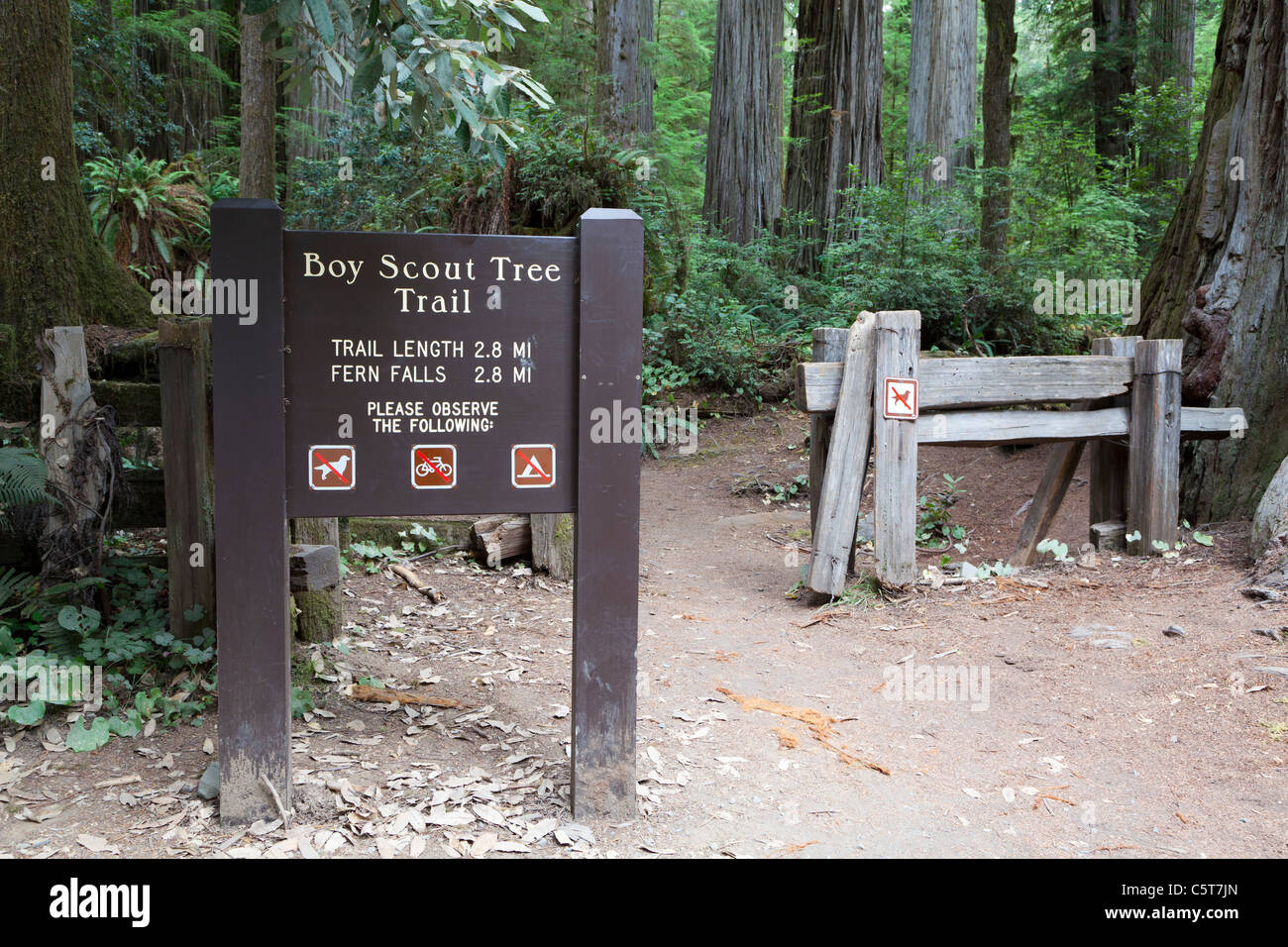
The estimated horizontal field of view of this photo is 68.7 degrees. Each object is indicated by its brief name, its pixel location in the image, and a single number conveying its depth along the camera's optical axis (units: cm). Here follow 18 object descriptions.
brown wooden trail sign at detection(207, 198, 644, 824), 336
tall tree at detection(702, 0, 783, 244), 1558
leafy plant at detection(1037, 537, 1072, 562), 672
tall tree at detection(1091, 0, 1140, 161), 1644
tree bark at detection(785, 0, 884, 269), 1534
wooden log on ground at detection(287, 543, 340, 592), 480
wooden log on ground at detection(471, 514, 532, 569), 684
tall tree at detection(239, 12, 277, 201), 891
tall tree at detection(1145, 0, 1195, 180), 1561
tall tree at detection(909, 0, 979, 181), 1669
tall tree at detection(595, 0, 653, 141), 1461
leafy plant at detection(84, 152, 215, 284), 957
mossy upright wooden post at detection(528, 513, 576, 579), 676
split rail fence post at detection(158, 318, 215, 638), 450
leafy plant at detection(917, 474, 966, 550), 881
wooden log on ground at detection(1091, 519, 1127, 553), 695
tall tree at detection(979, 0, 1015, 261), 1563
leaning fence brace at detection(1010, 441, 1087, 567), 727
